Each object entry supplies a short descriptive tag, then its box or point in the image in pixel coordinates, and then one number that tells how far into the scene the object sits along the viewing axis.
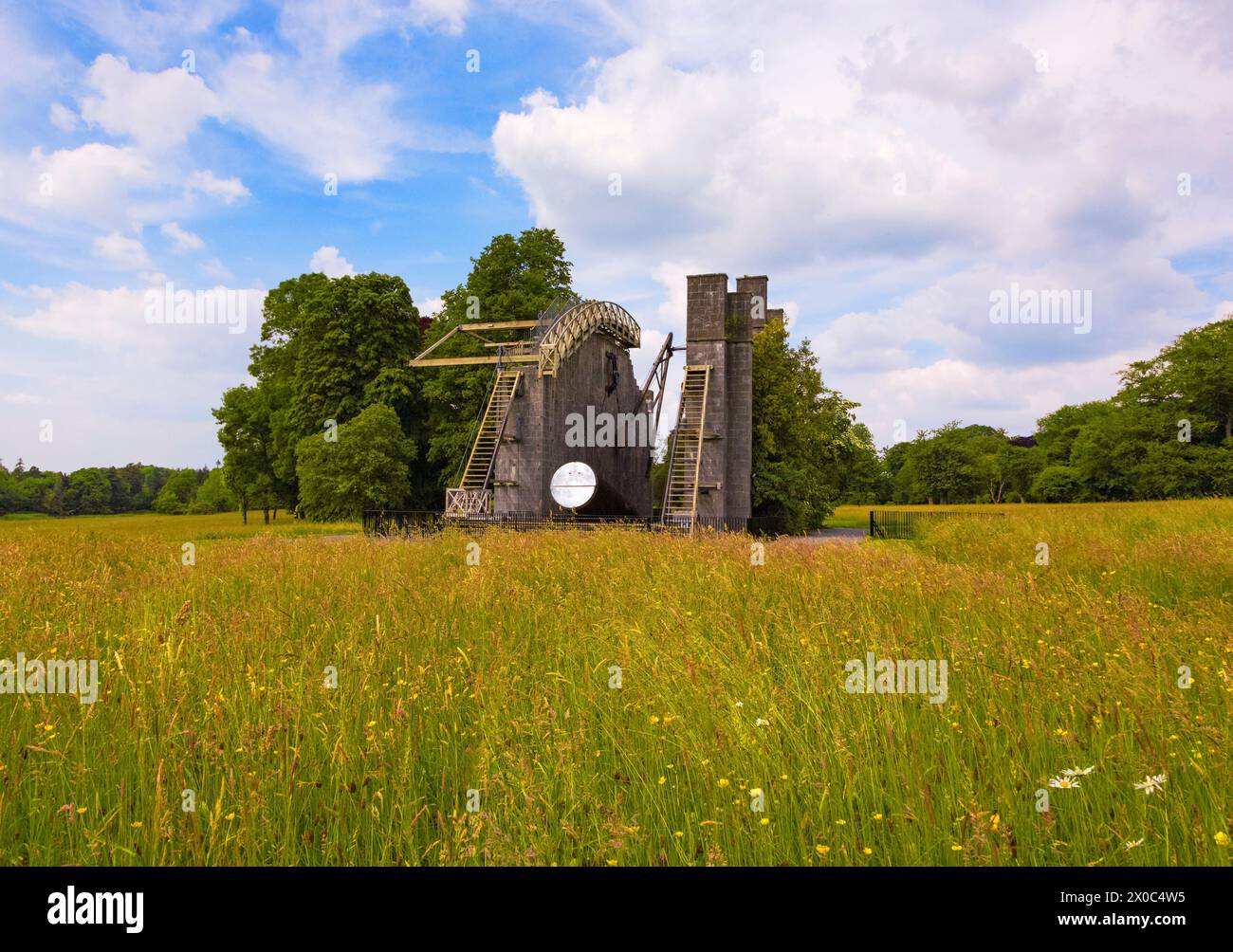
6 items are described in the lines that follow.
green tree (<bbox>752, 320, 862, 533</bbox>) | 31.17
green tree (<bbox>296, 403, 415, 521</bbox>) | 31.69
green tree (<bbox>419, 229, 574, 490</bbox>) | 35.25
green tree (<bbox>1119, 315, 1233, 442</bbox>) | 51.94
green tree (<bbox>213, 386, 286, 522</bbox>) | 45.12
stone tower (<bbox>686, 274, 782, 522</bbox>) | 29.17
